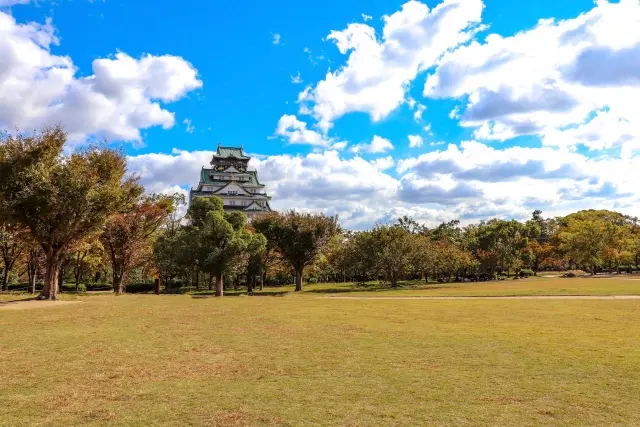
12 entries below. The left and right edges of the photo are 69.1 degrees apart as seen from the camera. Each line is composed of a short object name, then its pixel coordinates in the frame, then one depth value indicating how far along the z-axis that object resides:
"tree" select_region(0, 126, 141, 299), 25.12
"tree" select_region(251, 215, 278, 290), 46.69
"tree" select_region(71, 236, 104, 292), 33.22
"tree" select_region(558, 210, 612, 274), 71.12
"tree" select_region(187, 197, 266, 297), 35.50
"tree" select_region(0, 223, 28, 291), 35.84
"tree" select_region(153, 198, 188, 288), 37.09
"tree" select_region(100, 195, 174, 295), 38.56
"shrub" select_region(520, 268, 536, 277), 78.12
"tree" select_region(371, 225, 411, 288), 50.38
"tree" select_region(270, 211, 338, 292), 45.94
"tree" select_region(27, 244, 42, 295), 43.52
